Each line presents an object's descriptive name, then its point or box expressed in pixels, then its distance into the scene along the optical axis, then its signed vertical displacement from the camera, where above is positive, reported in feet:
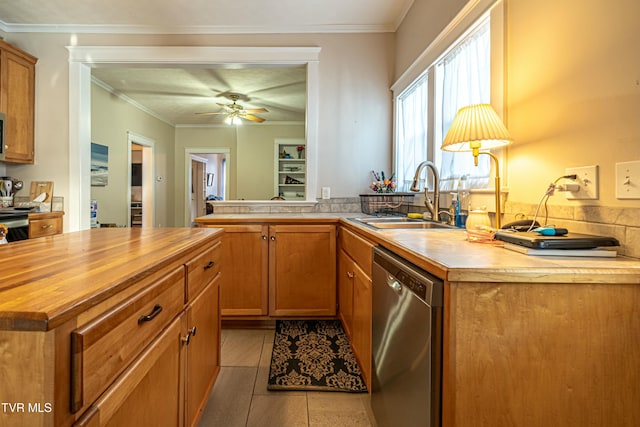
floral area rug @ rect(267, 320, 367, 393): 5.92 -3.11
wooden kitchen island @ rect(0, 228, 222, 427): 1.60 -0.79
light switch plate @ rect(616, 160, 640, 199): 2.91 +0.28
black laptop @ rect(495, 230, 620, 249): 2.94 -0.28
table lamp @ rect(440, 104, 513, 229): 4.21 +1.04
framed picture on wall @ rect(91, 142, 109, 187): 14.63 +1.93
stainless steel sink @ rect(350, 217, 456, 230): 6.34 -0.28
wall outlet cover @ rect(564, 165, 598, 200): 3.34 +0.29
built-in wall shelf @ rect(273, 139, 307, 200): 22.43 +2.74
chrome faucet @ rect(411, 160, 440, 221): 6.31 +0.17
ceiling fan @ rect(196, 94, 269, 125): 16.47 +4.82
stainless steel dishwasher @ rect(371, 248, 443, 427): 2.78 -1.37
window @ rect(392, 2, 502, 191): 5.59 +2.43
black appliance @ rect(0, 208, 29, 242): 8.60 -0.42
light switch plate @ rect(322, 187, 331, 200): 10.11 +0.48
